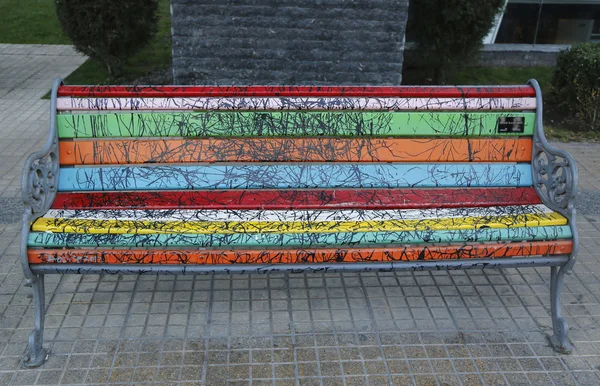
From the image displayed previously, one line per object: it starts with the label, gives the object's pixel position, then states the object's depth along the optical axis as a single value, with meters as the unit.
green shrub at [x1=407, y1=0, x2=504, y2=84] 7.73
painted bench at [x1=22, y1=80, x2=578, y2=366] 3.31
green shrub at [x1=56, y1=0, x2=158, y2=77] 7.89
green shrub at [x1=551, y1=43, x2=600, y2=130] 7.14
